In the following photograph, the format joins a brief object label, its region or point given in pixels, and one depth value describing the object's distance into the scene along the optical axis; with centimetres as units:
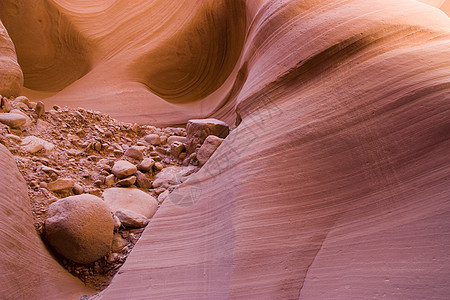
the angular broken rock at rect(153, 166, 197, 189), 179
